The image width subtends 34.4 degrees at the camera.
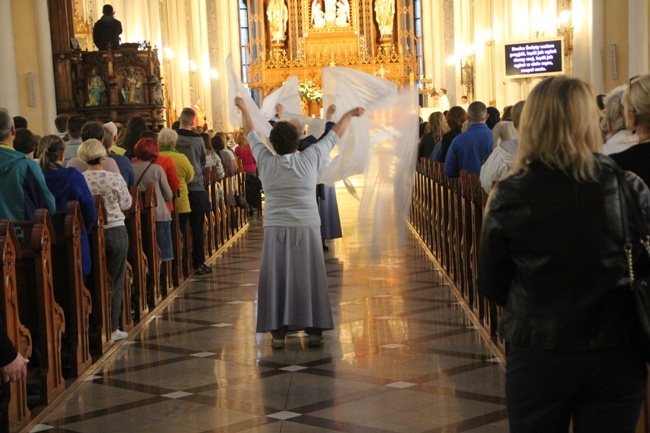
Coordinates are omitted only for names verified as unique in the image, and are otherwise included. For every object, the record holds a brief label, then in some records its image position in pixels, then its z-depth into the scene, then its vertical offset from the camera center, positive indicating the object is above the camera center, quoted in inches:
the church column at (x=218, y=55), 1480.1 +66.6
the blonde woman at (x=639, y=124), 149.4 -6.1
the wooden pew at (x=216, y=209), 558.6 -56.9
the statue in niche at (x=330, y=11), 1536.7 +125.3
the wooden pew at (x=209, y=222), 532.4 -61.5
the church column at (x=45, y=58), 641.6 +32.5
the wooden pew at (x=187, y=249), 475.5 -65.2
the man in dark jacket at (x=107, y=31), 666.2 +48.8
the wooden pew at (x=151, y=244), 386.9 -51.8
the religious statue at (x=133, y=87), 669.9 +12.5
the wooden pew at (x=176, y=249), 446.6 -61.2
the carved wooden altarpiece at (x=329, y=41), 1505.9 +82.1
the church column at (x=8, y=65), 615.2 +28.3
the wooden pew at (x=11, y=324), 226.7 -46.7
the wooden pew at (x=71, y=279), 280.8 -45.5
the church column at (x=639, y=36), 587.5 +25.5
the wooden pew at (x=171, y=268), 424.2 -66.4
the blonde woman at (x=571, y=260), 119.6 -20.0
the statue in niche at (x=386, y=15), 1535.4 +115.6
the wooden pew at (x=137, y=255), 361.0 -51.4
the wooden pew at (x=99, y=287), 311.4 -53.4
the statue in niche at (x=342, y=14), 1537.9 +120.3
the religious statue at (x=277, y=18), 1537.9 +119.0
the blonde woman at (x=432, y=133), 541.6 -22.3
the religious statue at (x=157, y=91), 678.5 +9.6
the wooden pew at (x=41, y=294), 252.2 -44.3
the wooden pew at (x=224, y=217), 592.1 -65.9
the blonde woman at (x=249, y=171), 751.1 -50.1
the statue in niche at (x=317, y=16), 1537.9 +118.7
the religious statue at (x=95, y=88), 658.2 +12.9
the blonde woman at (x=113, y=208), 321.7 -31.2
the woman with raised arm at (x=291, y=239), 301.7 -40.5
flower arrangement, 1343.5 +8.8
